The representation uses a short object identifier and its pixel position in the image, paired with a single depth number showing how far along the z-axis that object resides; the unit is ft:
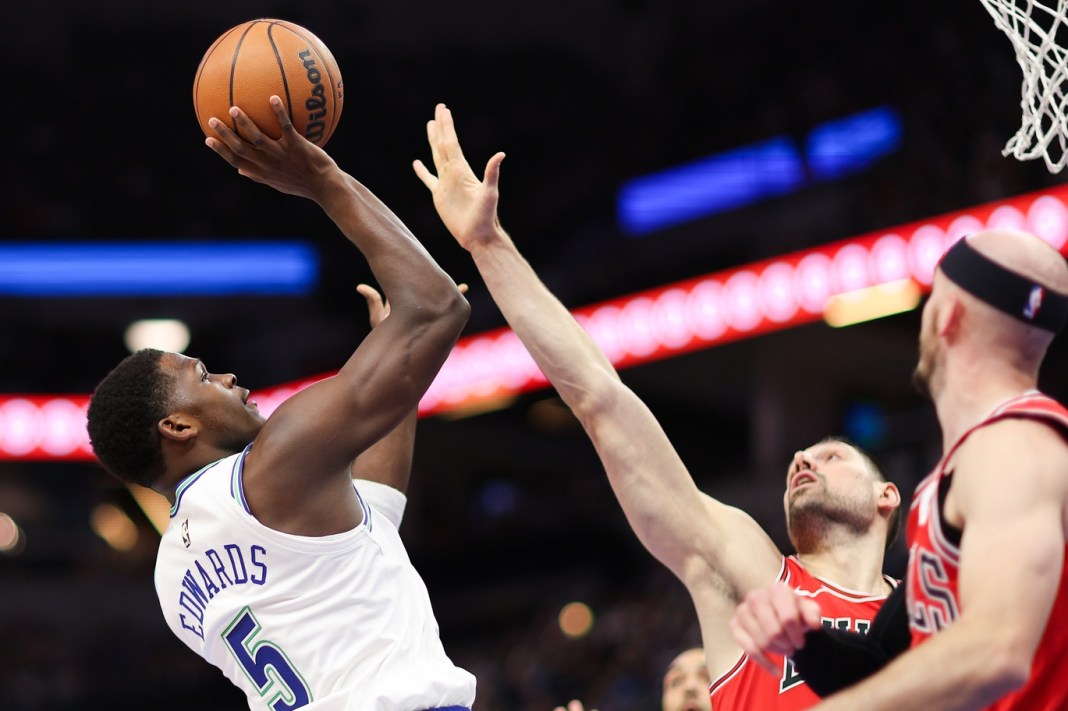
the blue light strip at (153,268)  64.69
